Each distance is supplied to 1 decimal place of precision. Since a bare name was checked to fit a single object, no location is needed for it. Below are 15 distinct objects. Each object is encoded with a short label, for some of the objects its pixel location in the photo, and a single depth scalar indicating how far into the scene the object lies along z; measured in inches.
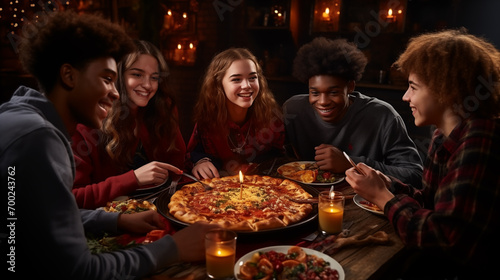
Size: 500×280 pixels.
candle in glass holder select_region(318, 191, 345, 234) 69.3
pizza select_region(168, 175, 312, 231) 71.6
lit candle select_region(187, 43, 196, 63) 267.0
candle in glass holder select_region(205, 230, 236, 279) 55.1
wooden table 57.4
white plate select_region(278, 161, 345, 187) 95.9
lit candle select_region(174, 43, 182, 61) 271.6
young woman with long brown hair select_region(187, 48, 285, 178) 126.1
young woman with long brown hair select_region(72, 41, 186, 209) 86.8
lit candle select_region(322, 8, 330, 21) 250.5
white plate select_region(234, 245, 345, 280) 55.4
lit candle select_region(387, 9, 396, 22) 229.5
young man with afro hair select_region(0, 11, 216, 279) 46.8
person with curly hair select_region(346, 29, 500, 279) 59.1
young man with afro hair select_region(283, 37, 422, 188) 120.0
